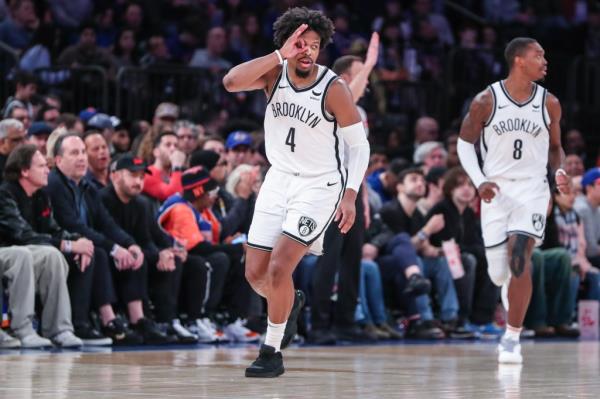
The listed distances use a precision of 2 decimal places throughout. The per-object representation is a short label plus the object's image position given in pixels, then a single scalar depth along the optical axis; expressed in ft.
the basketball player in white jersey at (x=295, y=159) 52.44
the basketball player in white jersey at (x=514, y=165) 64.69
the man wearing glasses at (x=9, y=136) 73.97
